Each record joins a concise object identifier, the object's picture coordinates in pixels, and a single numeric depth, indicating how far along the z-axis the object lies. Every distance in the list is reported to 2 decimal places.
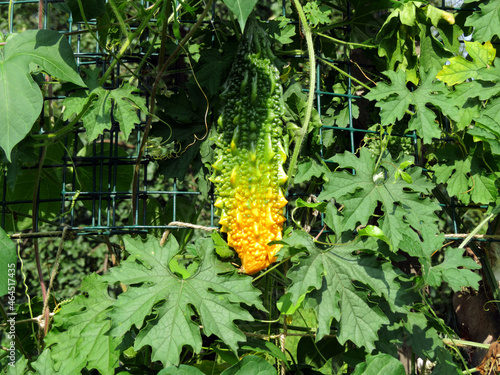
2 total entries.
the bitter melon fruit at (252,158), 0.66
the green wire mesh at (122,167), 0.71
